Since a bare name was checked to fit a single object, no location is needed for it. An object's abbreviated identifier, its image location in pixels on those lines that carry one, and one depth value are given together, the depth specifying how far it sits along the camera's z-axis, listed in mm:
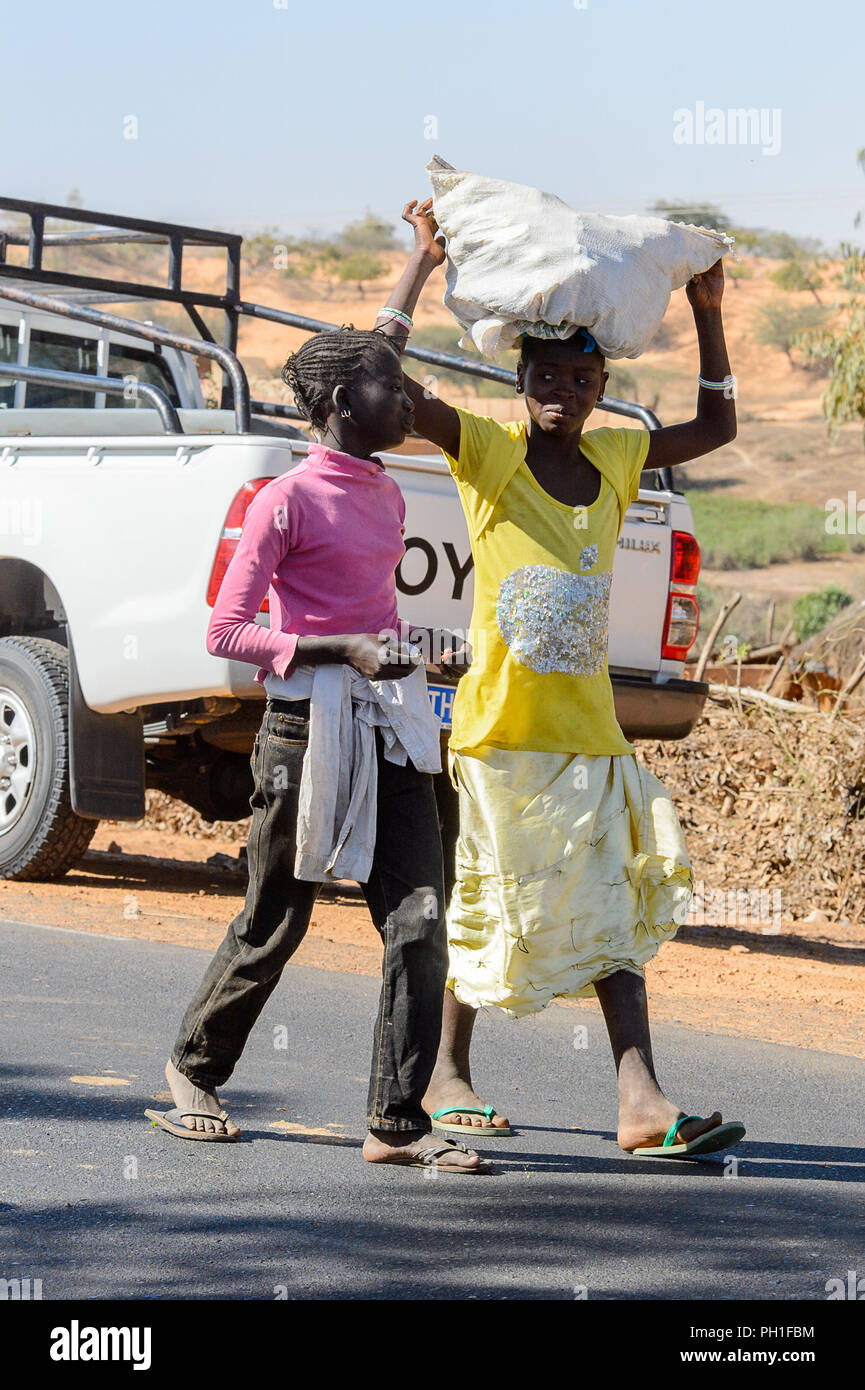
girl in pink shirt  7754
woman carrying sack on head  8359
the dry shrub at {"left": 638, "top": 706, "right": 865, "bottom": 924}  21937
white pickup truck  13930
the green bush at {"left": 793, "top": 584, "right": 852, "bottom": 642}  55116
